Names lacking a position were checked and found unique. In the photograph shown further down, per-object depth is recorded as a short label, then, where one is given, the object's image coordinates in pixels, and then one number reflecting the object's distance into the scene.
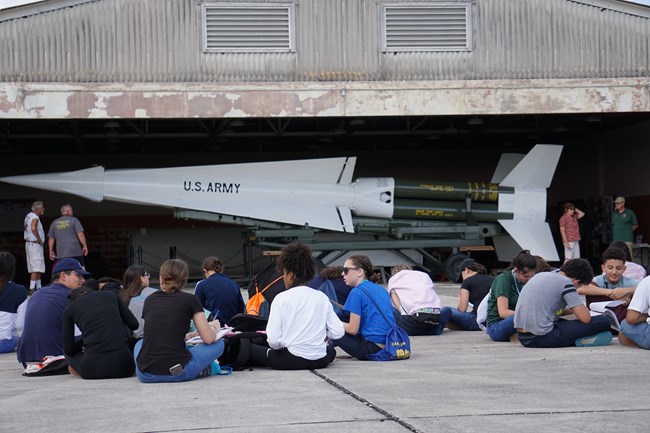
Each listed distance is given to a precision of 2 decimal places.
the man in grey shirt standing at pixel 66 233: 17.31
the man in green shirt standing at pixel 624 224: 19.72
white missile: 18.86
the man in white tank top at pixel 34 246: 17.39
